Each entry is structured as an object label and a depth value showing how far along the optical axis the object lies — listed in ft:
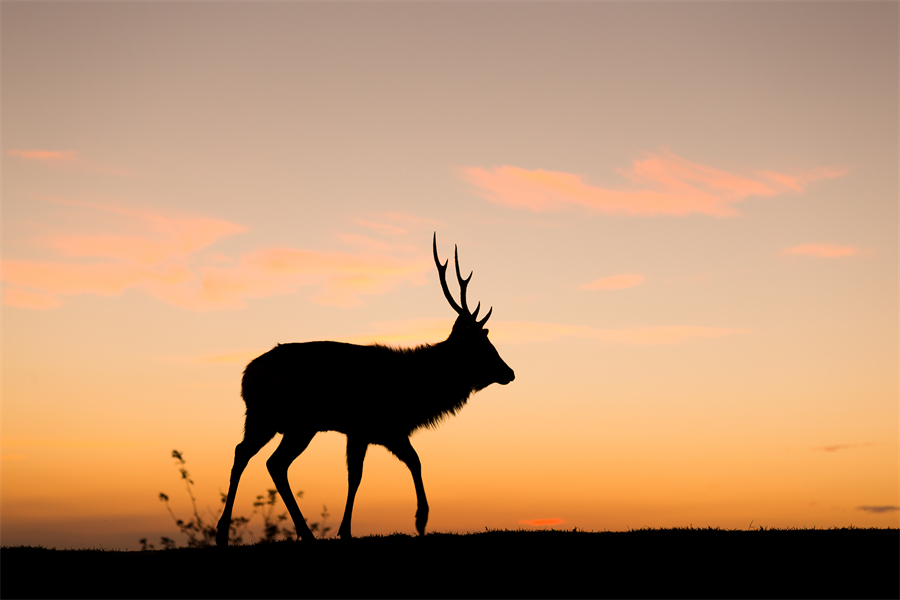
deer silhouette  40.75
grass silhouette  43.98
